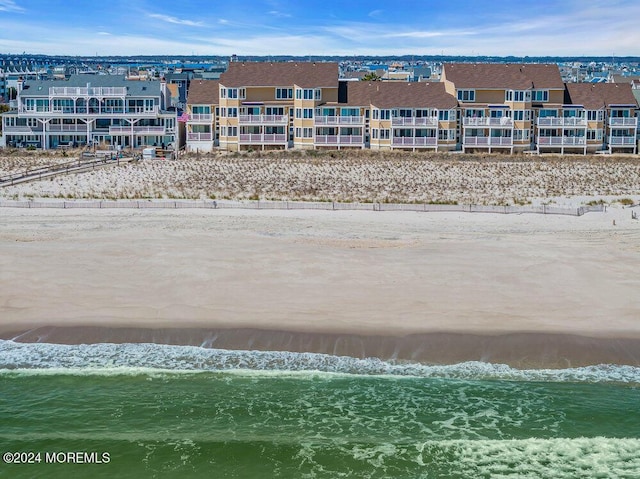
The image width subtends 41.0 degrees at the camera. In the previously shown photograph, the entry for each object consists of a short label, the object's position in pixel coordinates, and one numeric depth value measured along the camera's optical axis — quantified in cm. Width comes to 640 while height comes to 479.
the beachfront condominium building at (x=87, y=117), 7150
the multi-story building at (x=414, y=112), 6706
